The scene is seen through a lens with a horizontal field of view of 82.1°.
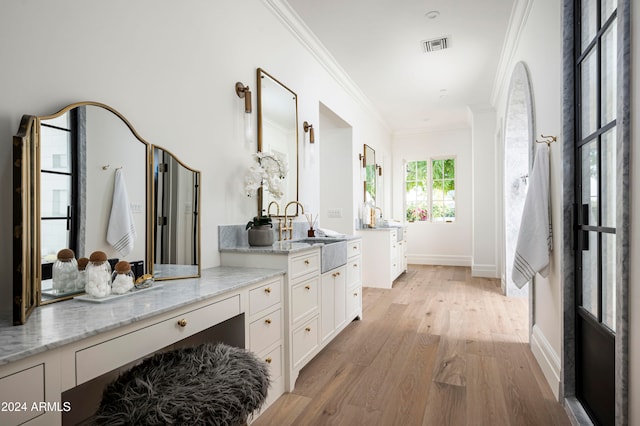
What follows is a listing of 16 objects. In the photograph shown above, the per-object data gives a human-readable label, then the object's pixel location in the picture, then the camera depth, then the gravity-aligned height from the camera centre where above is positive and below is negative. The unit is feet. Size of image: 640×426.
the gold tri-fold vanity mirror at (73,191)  3.87 +0.27
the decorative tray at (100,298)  4.51 -1.07
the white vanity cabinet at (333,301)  9.00 -2.35
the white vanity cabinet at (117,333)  2.99 -1.33
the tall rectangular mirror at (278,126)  9.09 +2.28
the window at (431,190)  24.35 +1.44
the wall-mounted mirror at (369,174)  17.99 +1.92
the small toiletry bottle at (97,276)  4.62 -0.82
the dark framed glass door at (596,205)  5.04 +0.09
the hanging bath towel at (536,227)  7.69 -0.34
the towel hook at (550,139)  7.27 +1.46
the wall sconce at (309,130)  11.46 +2.60
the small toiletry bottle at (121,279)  4.85 -0.90
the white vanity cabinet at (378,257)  16.97 -2.11
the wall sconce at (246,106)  8.29 +2.41
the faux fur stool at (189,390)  3.36 -1.79
